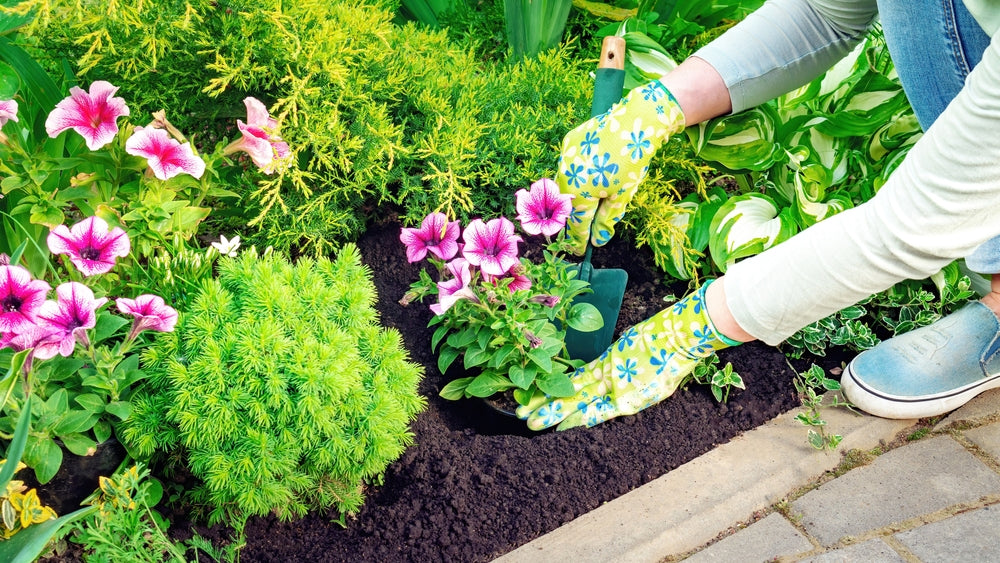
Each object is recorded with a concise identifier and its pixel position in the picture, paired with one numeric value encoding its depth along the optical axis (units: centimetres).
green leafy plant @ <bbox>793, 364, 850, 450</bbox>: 170
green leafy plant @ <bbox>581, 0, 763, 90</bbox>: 218
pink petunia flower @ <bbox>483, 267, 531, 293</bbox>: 163
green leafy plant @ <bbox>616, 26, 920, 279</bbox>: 205
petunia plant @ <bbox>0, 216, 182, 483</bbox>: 125
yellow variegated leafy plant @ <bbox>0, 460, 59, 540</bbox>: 125
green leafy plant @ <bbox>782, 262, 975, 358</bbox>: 199
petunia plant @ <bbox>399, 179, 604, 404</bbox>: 156
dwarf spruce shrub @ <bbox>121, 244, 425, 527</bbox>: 129
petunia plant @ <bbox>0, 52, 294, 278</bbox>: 150
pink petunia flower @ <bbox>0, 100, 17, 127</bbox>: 144
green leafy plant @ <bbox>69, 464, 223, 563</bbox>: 123
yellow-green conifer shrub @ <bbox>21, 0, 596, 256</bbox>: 177
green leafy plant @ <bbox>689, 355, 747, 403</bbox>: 182
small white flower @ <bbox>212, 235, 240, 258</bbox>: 164
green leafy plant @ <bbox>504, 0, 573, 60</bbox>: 228
